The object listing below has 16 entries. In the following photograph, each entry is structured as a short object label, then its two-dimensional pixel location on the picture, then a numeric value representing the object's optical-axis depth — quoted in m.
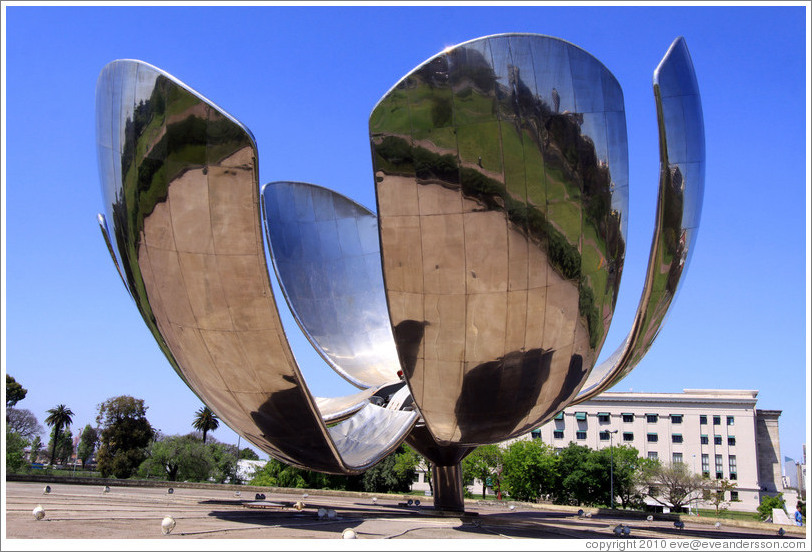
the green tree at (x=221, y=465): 49.16
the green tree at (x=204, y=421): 66.06
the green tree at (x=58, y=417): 63.42
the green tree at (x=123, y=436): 46.62
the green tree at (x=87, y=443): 76.50
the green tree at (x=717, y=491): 49.58
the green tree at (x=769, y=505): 41.97
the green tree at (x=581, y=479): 46.34
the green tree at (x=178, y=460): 46.66
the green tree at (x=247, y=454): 80.50
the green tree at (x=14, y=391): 51.62
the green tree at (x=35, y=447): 62.56
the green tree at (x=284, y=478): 44.34
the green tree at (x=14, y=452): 36.96
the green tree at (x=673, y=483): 49.19
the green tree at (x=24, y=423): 66.50
